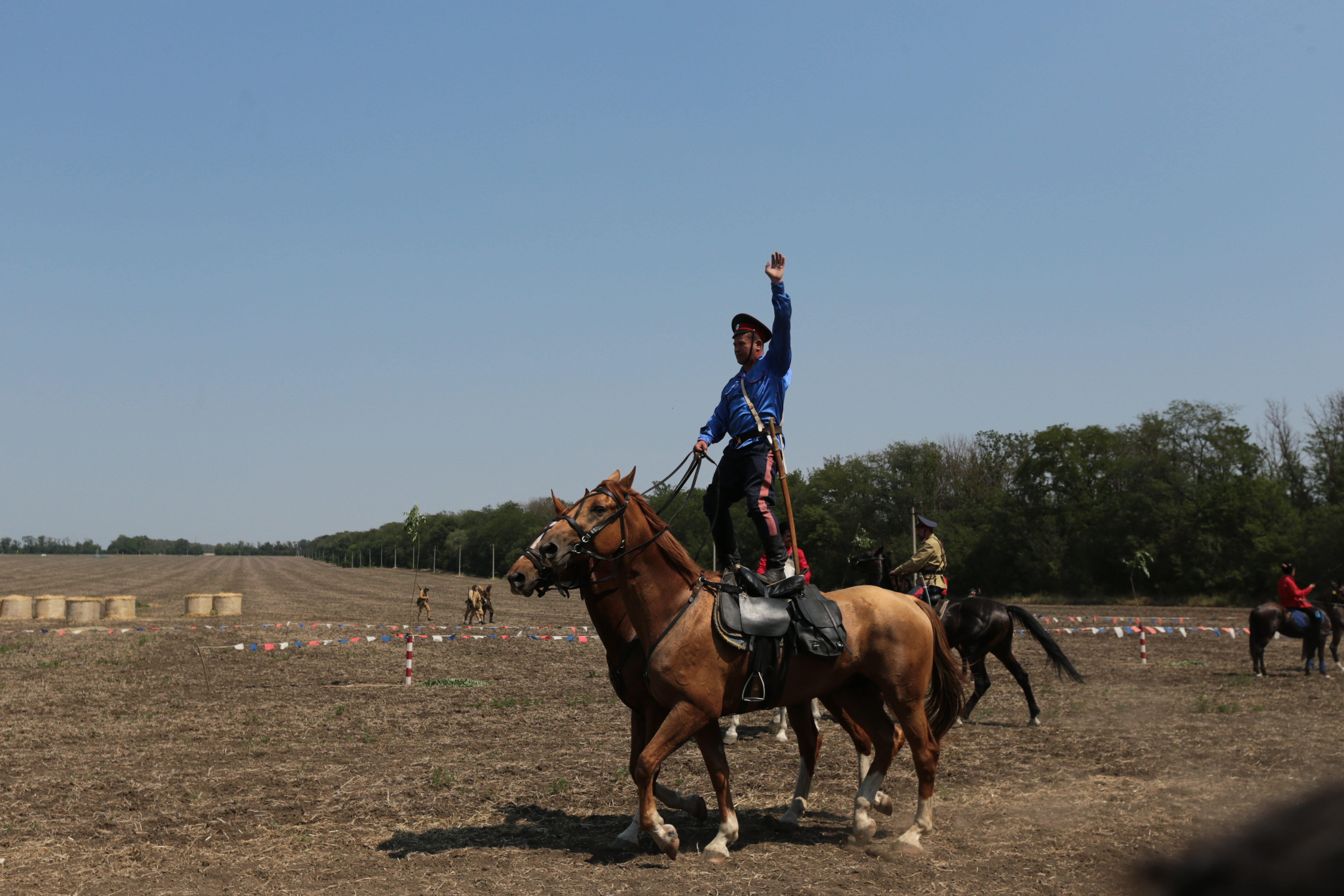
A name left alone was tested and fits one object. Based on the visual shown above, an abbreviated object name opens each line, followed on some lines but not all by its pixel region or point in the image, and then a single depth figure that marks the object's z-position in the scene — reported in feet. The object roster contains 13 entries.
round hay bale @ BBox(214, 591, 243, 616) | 119.96
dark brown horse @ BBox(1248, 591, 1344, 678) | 57.98
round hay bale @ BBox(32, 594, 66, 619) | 102.68
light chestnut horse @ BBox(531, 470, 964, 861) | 20.52
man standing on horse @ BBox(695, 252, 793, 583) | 23.36
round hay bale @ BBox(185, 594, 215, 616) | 117.70
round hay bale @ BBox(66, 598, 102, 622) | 102.42
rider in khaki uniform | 39.65
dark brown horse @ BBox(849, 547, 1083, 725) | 40.65
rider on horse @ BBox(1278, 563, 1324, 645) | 59.41
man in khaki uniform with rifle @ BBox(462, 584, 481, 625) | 102.89
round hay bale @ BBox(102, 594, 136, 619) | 106.93
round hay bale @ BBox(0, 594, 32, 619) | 102.68
